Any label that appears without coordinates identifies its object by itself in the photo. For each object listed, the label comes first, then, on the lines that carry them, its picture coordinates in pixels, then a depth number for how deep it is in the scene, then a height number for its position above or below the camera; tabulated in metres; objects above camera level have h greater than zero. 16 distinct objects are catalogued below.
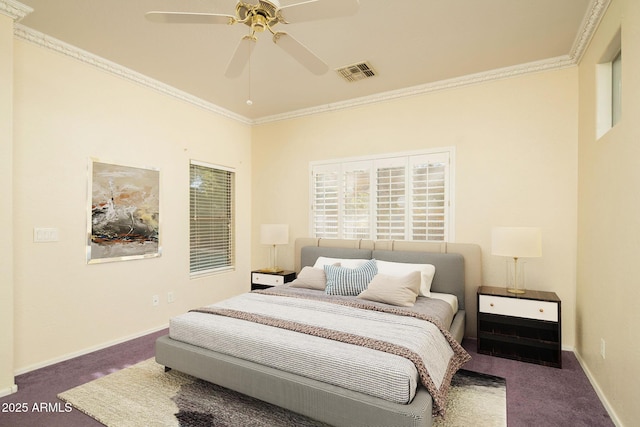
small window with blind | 4.57 -0.06
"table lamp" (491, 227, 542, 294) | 3.13 -0.26
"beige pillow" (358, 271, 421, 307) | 3.04 -0.72
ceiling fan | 1.78 +1.15
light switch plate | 2.96 -0.20
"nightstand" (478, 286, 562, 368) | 3.03 -1.07
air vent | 3.54 +1.61
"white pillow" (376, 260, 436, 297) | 3.50 -0.61
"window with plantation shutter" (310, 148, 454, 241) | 3.97 +0.24
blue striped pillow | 3.47 -0.69
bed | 1.85 -1.05
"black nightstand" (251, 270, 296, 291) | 4.60 -0.92
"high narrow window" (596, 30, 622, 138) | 2.67 +1.03
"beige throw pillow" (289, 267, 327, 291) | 3.73 -0.75
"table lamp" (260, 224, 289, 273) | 4.72 -0.29
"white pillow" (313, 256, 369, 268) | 3.93 -0.58
